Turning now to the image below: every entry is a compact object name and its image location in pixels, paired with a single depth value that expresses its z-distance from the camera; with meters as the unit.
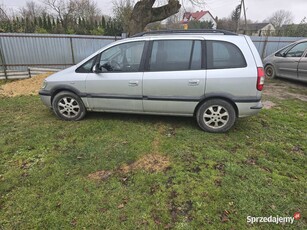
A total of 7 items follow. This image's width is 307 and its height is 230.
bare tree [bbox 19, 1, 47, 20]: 29.29
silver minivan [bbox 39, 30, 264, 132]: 3.44
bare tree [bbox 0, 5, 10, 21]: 18.35
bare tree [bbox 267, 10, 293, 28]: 46.96
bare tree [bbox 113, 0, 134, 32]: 18.80
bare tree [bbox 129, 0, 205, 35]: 8.93
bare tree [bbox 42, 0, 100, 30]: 28.36
